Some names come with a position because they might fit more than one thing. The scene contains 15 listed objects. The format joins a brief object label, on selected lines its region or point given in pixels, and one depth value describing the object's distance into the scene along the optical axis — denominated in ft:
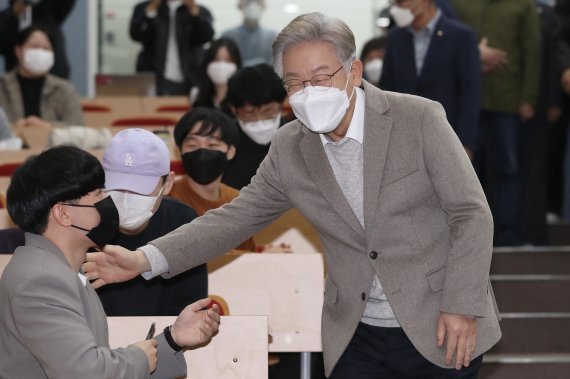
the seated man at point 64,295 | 11.53
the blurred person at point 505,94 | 29.84
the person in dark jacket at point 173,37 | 41.91
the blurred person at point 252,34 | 42.31
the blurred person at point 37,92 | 34.29
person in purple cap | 16.30
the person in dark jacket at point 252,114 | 24.47
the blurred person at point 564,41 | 30.21
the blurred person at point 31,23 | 37.93
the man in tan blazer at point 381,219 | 12.64
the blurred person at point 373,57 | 36.57
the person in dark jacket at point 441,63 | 27.28
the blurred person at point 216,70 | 31.88
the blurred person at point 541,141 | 30.43
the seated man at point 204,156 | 20.20
